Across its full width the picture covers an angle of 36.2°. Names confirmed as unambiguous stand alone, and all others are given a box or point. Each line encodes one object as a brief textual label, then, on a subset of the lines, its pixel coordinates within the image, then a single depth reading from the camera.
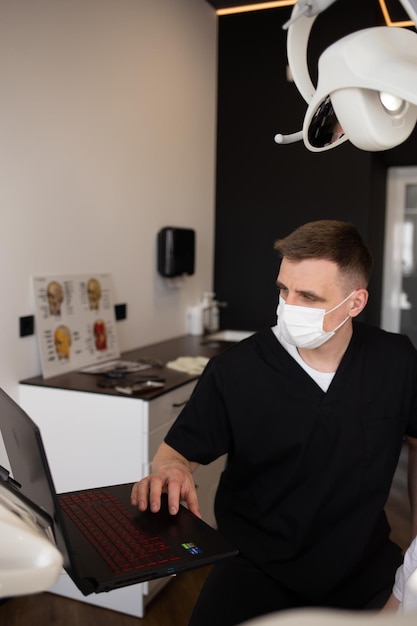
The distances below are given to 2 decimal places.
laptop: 0.89
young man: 1.57
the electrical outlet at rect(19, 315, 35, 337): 2.62
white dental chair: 0.42
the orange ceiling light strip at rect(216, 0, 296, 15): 3.89
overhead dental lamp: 0.80
